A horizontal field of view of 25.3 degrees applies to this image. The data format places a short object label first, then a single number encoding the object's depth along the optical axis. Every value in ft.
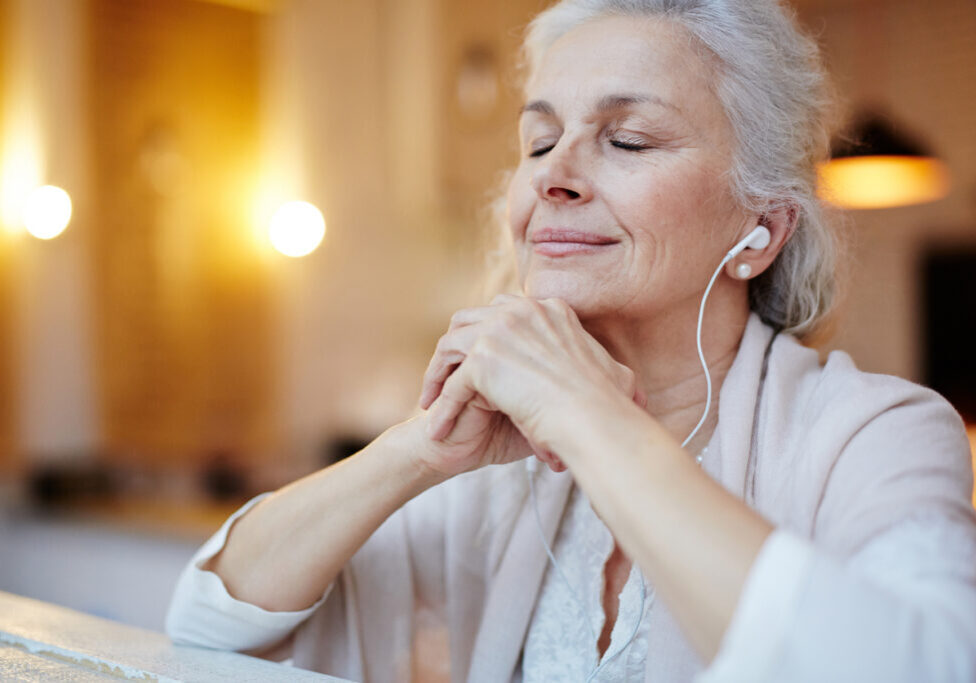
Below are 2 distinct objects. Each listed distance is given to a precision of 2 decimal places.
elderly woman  2.98
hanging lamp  6.49
